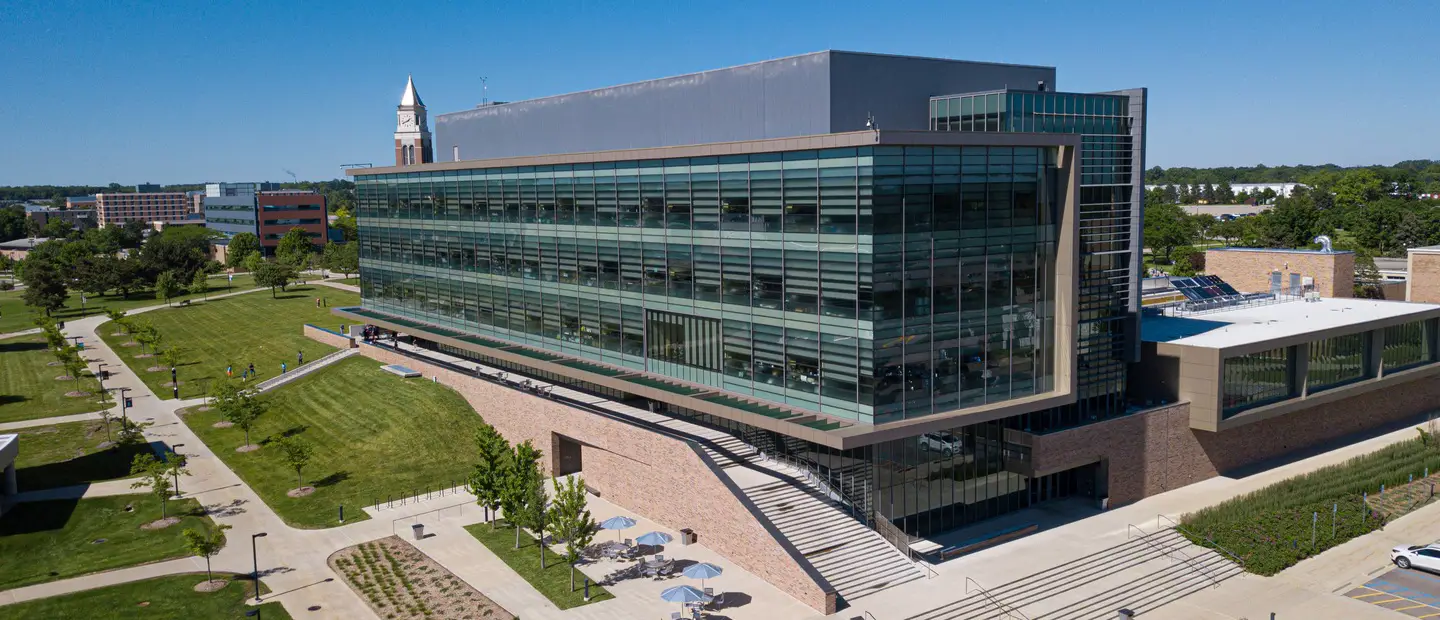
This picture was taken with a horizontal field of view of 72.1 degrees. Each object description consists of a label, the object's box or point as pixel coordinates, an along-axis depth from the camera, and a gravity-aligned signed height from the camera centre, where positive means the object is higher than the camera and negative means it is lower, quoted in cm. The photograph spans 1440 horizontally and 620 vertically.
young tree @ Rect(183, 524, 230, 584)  3981 -1306
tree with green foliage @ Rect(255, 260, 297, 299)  11531 -645
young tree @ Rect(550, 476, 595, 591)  3891 -1210
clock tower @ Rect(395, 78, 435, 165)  7481 +639
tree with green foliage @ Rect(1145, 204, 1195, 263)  14688 -261
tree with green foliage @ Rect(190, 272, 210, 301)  11912 -747
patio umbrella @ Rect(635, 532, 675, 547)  4029 -1311
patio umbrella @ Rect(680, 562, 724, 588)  3597 -1304
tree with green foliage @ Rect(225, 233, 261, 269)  16112 -481
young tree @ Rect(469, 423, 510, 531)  4472 -1149
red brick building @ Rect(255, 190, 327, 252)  18175 +114
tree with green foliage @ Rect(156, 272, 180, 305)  11256 -724
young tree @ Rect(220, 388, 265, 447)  5956 -1157
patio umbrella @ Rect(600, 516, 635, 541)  4141 -1292
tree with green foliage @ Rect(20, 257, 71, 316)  10844 -735
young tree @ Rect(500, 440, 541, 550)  4166 -1148
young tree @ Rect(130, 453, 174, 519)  4772 -1262
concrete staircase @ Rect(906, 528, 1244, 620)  3656 -1439
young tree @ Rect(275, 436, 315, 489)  5156 -1215
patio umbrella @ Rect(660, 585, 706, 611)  3444 -1316
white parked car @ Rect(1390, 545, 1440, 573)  3972 -1394
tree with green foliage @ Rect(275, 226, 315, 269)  13650 -439
